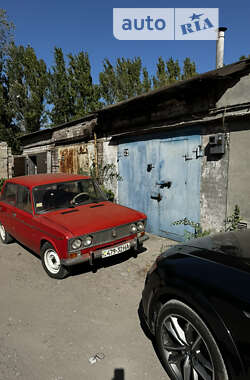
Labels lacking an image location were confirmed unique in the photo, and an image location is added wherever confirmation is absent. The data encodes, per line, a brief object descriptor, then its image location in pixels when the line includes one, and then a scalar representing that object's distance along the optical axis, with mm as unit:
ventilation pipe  5915
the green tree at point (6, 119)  15052
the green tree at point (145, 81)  24812
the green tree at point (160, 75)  24484
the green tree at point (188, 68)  23625
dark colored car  1425
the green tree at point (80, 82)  20484
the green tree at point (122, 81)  24094
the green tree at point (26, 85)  18609
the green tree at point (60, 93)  20016
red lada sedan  3516
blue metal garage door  5242
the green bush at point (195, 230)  5020
